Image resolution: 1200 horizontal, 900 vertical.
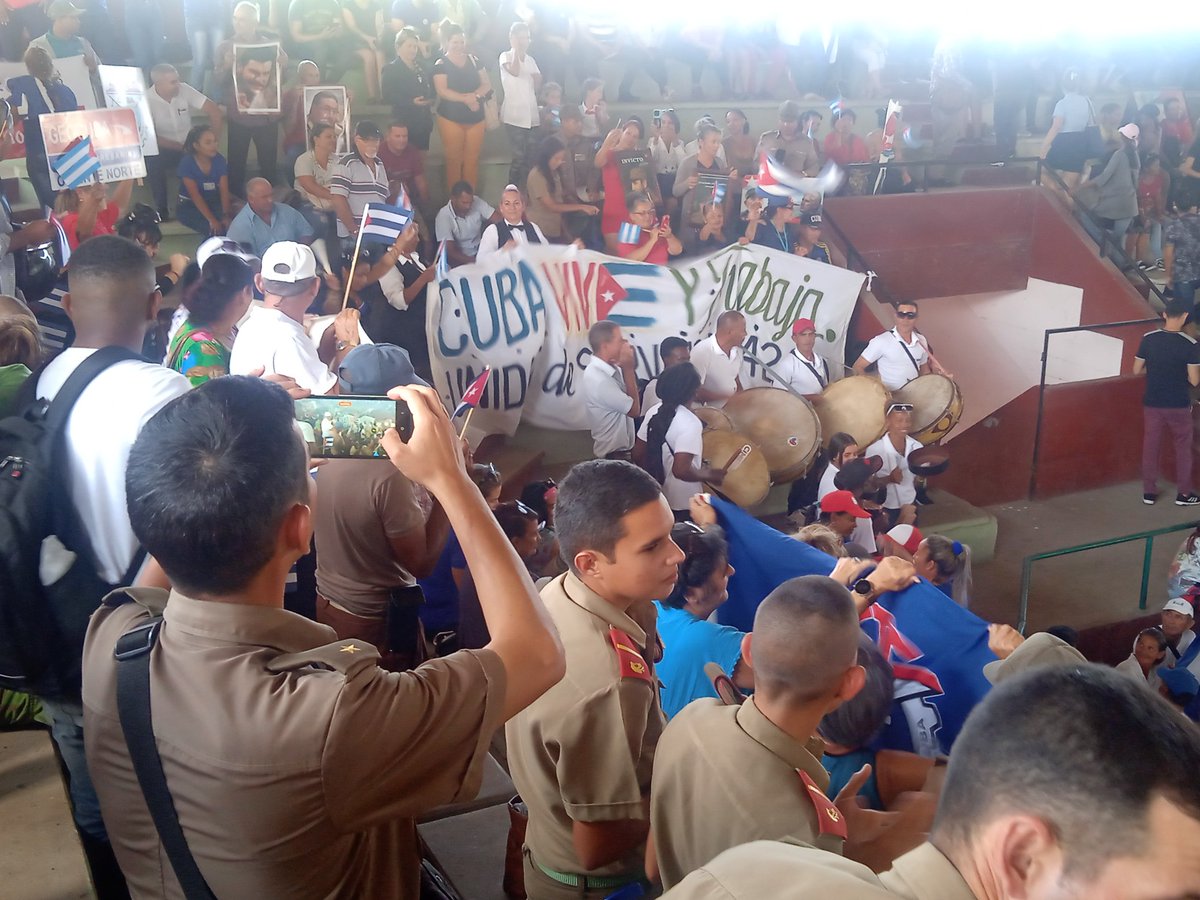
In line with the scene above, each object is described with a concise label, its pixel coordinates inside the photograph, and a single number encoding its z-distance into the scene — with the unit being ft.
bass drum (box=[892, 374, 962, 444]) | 30.66
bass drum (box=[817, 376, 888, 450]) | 28.94
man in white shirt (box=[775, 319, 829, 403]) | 29.78
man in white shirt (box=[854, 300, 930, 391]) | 31.63
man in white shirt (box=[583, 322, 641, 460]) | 25.77
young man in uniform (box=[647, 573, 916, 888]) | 6.16
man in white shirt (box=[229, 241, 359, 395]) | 14.80
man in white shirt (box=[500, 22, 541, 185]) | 31.81
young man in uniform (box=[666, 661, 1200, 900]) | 3.65
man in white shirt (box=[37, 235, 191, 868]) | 7.47
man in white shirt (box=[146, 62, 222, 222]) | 24.89
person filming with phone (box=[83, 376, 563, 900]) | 4.46
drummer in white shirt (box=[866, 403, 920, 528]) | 26.50
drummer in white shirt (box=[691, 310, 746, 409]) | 28.12
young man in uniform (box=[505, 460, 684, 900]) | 7.23
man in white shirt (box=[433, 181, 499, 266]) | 27.58
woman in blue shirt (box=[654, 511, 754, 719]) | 9.87
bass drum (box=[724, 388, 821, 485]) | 27.66
